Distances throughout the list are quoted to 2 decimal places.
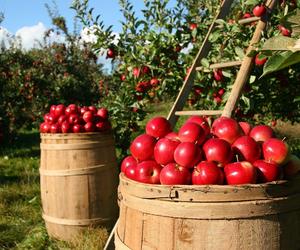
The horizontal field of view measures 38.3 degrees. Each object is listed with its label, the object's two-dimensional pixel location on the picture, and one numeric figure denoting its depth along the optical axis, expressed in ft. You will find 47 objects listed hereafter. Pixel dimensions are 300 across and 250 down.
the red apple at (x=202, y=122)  6.07
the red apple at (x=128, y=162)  6.03
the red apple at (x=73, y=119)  11.00
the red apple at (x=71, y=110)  11.57
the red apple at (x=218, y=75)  10.70
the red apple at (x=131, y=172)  5.68
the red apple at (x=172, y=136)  5.88
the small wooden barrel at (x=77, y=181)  10.41
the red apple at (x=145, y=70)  12.64
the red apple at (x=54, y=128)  11.01
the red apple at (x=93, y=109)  11.71
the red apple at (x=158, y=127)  6.26
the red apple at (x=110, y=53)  13.14
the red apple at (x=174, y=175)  5.15
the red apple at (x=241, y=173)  4.94
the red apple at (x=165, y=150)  5.55
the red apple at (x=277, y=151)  5.26
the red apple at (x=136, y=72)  12.63
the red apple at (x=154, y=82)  12.34
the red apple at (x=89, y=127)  10.88
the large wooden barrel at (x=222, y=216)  4.81
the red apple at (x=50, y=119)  11.36
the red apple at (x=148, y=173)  5.50
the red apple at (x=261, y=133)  5.79
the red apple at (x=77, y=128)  10.80
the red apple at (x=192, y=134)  5.65
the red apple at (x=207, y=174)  5.00
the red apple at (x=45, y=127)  11.17
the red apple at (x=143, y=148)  5.87
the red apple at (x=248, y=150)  5.35
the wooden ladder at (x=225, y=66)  9.24
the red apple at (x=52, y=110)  11.78
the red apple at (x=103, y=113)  11.36
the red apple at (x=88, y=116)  11.12
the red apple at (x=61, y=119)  11.10
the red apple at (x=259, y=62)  9.52
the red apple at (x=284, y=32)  9.47
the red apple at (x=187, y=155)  5.24
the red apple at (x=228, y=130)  5.70
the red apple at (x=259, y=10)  10.11
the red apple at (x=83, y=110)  11.71
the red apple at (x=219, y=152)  5.26
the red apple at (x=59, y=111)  11.63
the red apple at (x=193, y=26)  12.71
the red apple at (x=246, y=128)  6.04
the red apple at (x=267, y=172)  5.13
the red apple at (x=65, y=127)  10.80
